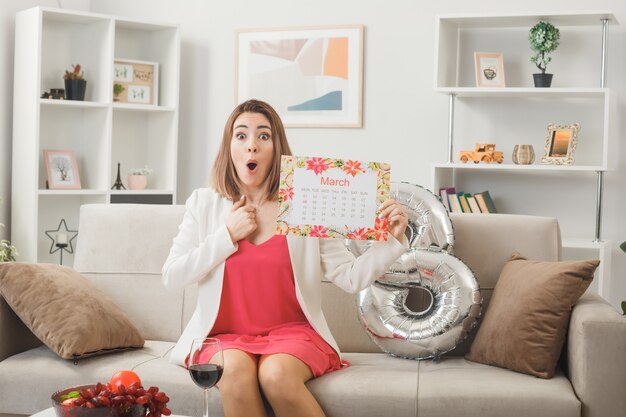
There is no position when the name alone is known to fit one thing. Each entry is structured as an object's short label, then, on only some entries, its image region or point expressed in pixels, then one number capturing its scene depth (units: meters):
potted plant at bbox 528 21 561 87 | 4.12
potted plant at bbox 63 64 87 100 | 4.62
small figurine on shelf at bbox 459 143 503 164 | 4.20
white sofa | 2.28
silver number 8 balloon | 2.63
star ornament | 4.59
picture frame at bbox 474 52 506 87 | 4.27
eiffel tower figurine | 4.88
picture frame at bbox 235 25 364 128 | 4.71
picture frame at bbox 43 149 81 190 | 4.59
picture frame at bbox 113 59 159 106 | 4.80
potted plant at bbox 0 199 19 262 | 4.14
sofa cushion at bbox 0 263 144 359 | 2.51
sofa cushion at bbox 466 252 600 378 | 2.44
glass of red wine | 1.69
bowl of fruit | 1.67
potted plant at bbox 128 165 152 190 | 4.88
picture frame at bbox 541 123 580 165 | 4.10
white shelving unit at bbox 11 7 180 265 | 4.45
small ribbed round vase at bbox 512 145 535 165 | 4.20
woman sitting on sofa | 2.42
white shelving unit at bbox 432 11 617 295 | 4.09
